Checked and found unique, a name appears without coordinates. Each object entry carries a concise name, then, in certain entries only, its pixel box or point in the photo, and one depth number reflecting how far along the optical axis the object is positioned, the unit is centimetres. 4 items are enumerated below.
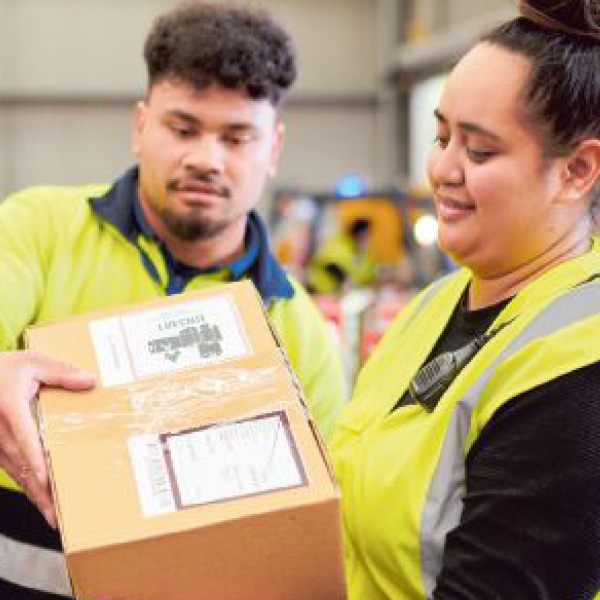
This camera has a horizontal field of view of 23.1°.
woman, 105
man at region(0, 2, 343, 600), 150
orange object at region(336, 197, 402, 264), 561
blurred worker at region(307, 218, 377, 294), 540
